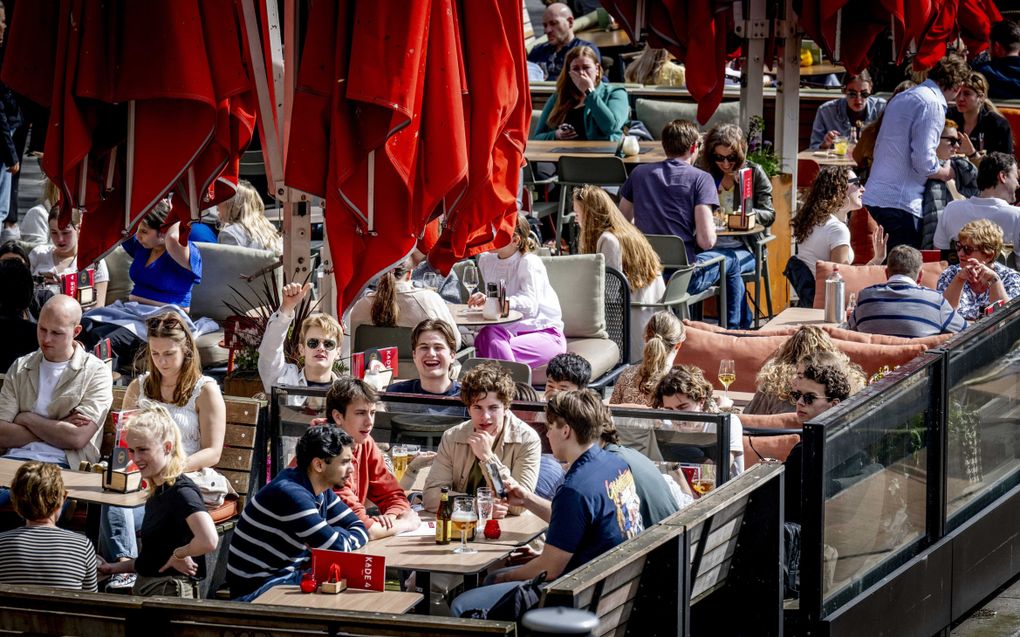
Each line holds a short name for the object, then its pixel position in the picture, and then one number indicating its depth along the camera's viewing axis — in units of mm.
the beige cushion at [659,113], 34344
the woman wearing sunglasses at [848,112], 31281
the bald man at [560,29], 33781
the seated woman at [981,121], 27875
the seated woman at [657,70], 37094
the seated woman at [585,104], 29203
